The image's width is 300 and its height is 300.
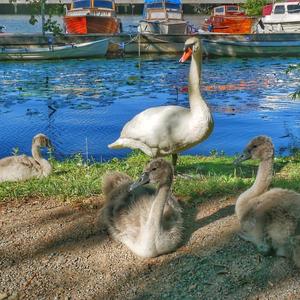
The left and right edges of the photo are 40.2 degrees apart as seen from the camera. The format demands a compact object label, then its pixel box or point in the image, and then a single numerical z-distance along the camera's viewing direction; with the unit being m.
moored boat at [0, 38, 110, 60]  20.46
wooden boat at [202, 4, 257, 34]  27.53
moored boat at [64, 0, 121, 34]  24.72
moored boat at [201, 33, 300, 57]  22.18
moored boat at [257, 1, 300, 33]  26.24
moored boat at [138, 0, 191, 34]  24.81
